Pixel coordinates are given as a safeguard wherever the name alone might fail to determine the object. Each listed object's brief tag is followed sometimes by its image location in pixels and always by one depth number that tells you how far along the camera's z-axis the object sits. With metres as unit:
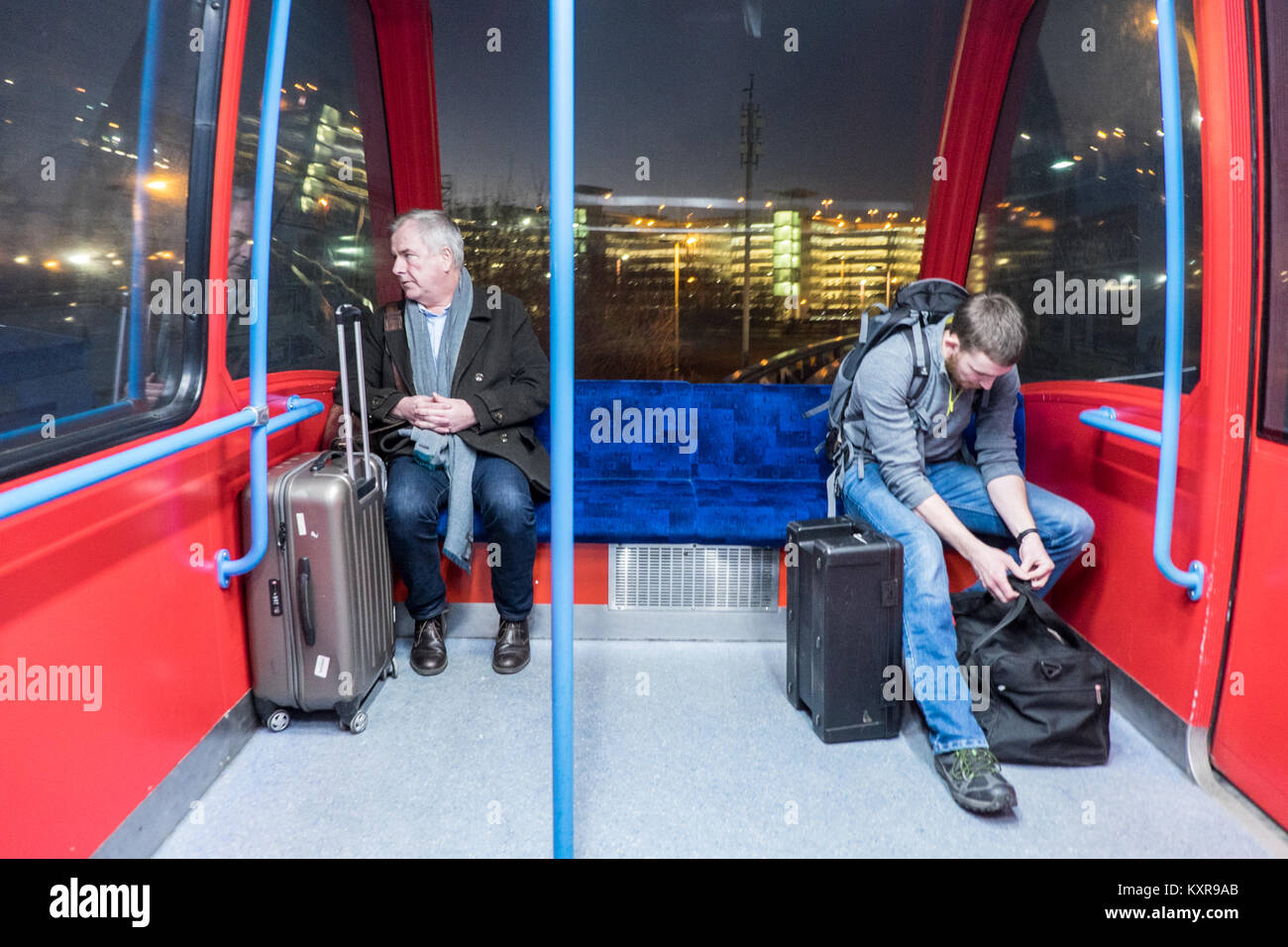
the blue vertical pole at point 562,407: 1.25
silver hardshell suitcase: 2.20
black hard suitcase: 2.19
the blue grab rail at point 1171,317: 1.82
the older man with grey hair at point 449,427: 2.68
